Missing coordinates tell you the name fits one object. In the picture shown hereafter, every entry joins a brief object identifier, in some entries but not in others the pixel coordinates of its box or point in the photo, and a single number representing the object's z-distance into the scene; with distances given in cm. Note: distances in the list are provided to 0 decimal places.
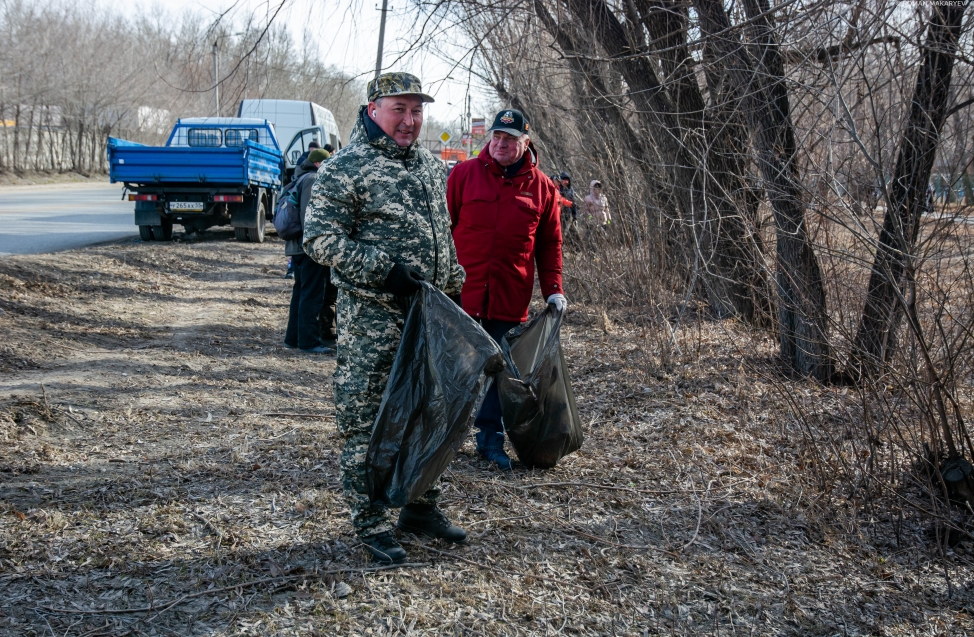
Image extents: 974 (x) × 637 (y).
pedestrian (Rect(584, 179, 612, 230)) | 841
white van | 2055
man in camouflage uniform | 311
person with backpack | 687
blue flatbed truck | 1387
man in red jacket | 431
